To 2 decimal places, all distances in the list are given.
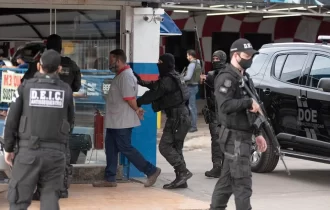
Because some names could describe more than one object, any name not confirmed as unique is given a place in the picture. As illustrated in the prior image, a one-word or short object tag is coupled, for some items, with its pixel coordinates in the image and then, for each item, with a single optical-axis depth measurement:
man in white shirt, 16.15
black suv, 17.00
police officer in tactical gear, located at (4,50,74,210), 10.80
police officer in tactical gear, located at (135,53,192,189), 15.94
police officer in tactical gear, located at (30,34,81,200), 15.15
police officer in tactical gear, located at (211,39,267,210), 12.01
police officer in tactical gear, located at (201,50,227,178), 17.40
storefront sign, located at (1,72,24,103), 15.63
